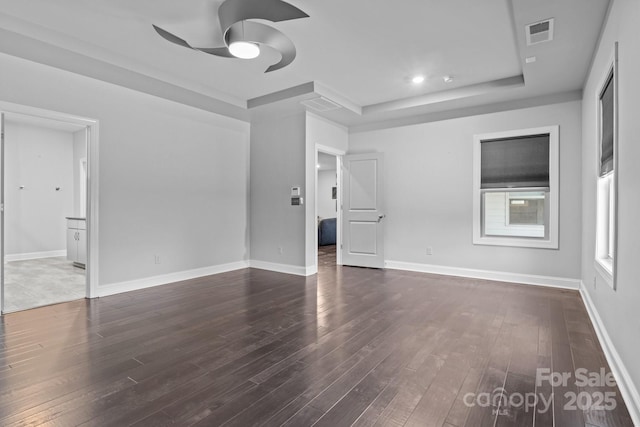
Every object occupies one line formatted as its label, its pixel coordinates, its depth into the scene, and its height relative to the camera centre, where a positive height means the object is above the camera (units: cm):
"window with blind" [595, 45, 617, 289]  247 +32
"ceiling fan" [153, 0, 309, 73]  280 +171
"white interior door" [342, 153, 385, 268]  603 -3
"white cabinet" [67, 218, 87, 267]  615 -57
